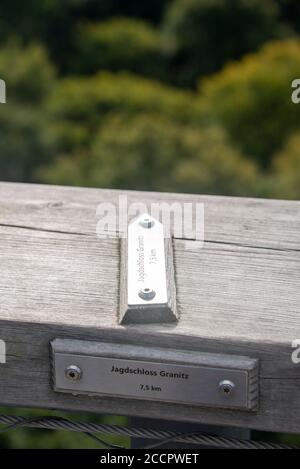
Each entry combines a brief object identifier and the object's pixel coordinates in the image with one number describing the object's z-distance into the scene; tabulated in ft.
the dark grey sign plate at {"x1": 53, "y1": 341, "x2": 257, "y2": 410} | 2.60
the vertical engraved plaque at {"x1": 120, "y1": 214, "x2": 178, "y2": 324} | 2.68
